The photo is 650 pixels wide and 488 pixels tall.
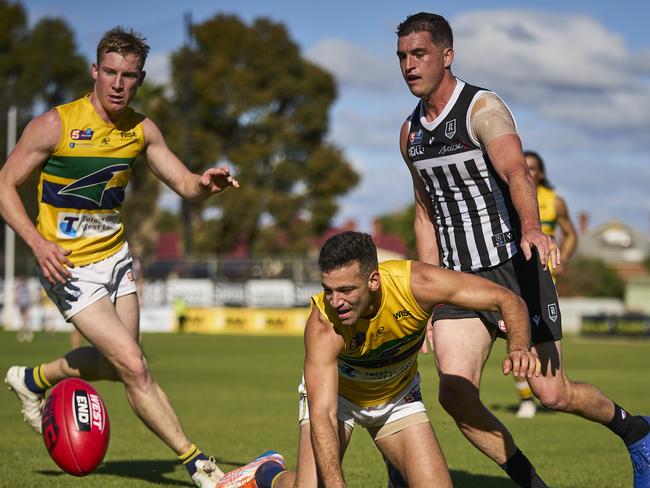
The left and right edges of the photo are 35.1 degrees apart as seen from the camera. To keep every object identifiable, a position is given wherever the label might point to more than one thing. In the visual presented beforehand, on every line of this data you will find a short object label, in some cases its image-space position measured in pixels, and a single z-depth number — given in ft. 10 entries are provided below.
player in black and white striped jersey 20.65
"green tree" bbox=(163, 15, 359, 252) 178.09
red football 21.75
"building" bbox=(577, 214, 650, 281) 361.10
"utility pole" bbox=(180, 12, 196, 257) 164.55
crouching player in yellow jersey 17.46
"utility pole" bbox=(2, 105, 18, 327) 113.80
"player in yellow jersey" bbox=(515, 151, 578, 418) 36.91
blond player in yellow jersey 23.32
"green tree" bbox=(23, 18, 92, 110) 189.56
